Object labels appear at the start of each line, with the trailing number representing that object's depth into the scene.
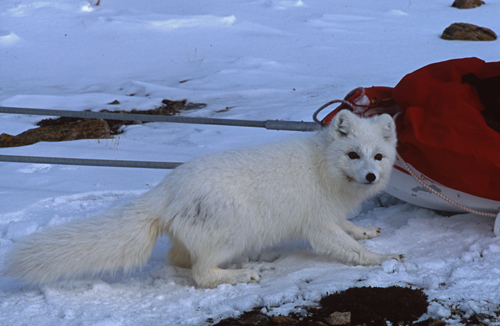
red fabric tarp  5.45
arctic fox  5.10
